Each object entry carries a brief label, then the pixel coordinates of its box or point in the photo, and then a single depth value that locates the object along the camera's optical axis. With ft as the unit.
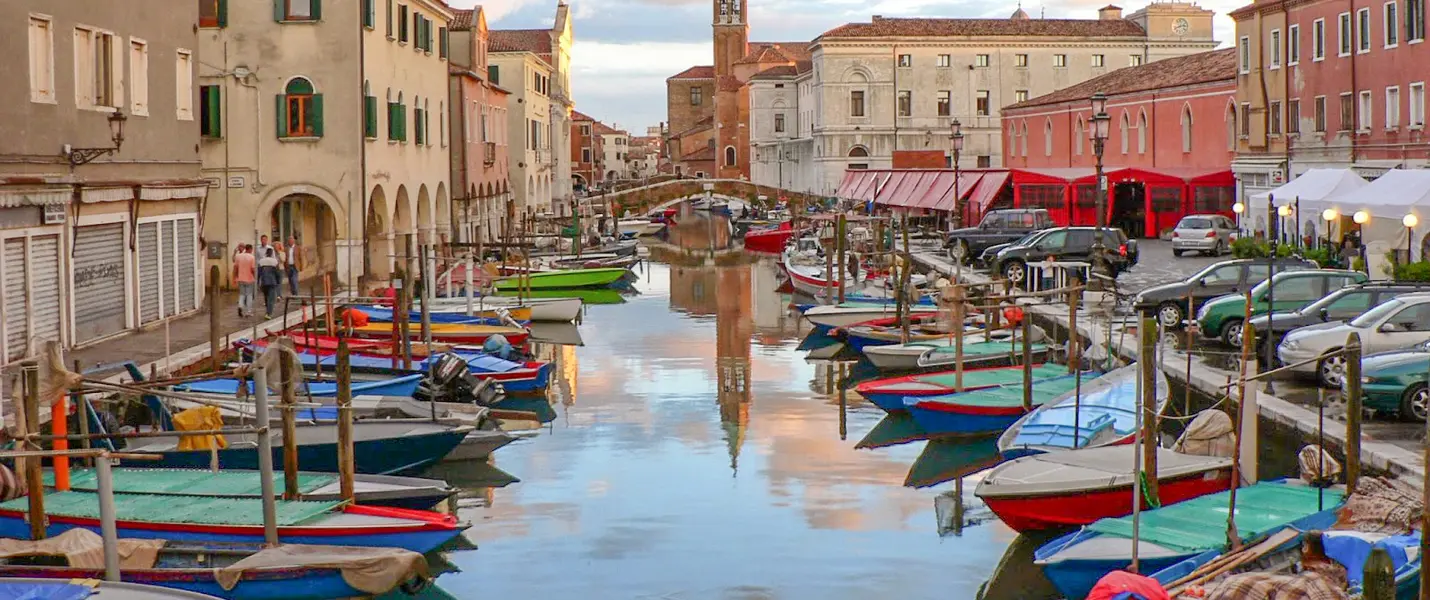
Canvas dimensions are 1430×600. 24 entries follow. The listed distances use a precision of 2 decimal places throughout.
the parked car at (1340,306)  76.89
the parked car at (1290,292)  83.10
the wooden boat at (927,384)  78.74
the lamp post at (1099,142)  99.66
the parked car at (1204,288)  92.12
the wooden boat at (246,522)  47.91
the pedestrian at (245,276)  98.58
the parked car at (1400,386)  61.26
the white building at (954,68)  283.18
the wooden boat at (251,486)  52.21
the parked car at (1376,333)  70.33
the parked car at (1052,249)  122.72
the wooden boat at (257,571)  44.60
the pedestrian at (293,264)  107.04
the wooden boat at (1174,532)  44.24
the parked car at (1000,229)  144.66
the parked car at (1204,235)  141.49
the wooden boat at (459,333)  98.45
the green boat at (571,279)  143.60
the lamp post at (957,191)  170.81
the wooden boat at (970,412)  73.51
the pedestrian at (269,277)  98.78
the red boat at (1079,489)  51.62
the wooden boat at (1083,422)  63.36
